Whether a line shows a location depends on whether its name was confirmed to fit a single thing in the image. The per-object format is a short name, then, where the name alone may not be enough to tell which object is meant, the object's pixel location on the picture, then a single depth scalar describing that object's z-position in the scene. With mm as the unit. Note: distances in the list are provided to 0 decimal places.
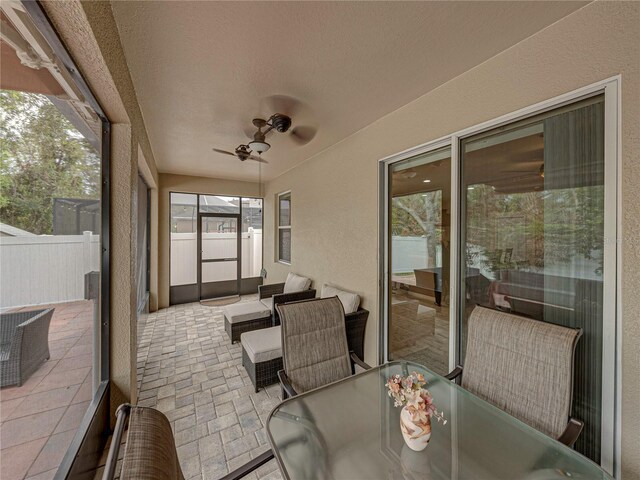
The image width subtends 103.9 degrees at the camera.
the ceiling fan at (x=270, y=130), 2398
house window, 5207
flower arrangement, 1056
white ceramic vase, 1060
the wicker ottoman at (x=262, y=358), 2508
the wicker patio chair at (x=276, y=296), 3498
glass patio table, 1003
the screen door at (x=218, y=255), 5758
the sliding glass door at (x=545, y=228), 1413
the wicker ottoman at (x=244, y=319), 3455
